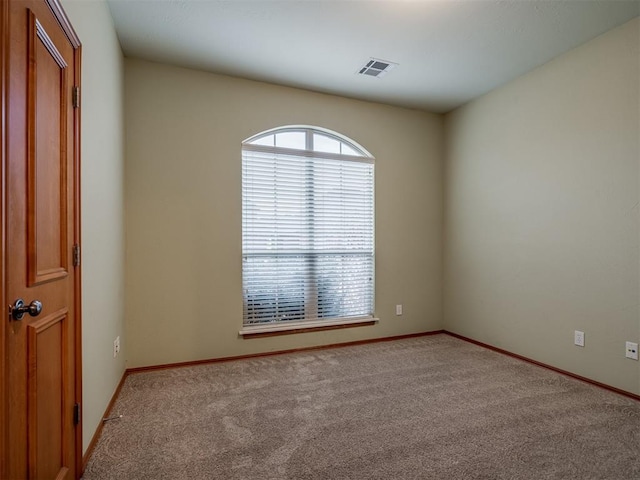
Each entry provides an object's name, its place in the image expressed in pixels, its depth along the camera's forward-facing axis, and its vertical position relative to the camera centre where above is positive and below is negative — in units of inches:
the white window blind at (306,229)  135.2 +4.3
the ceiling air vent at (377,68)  120.4 +62.6
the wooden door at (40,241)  41.7 -0.3
